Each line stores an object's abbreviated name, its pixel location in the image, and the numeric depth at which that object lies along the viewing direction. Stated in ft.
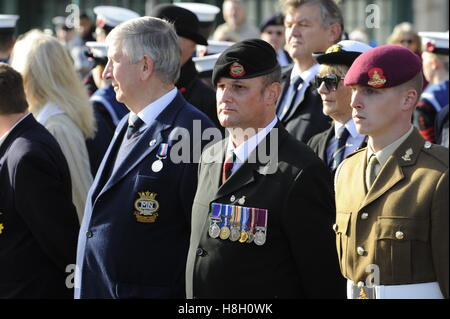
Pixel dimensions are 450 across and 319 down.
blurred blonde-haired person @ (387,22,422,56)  70.08
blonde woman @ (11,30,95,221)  39.65
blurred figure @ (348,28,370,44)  72.17
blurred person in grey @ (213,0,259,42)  79.15
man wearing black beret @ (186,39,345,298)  27.78
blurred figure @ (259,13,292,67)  61.31
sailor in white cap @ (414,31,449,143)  50.16
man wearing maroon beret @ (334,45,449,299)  25.21
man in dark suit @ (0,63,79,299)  34.06
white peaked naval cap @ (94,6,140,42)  53.11
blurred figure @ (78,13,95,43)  83.51
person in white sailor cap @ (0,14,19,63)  53.39
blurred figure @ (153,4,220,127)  44.16
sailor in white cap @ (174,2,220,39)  50.95
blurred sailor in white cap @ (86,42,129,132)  46.75
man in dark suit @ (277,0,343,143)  39.83
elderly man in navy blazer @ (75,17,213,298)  31.04
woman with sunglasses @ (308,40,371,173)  34.32
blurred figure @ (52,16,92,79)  79.30
